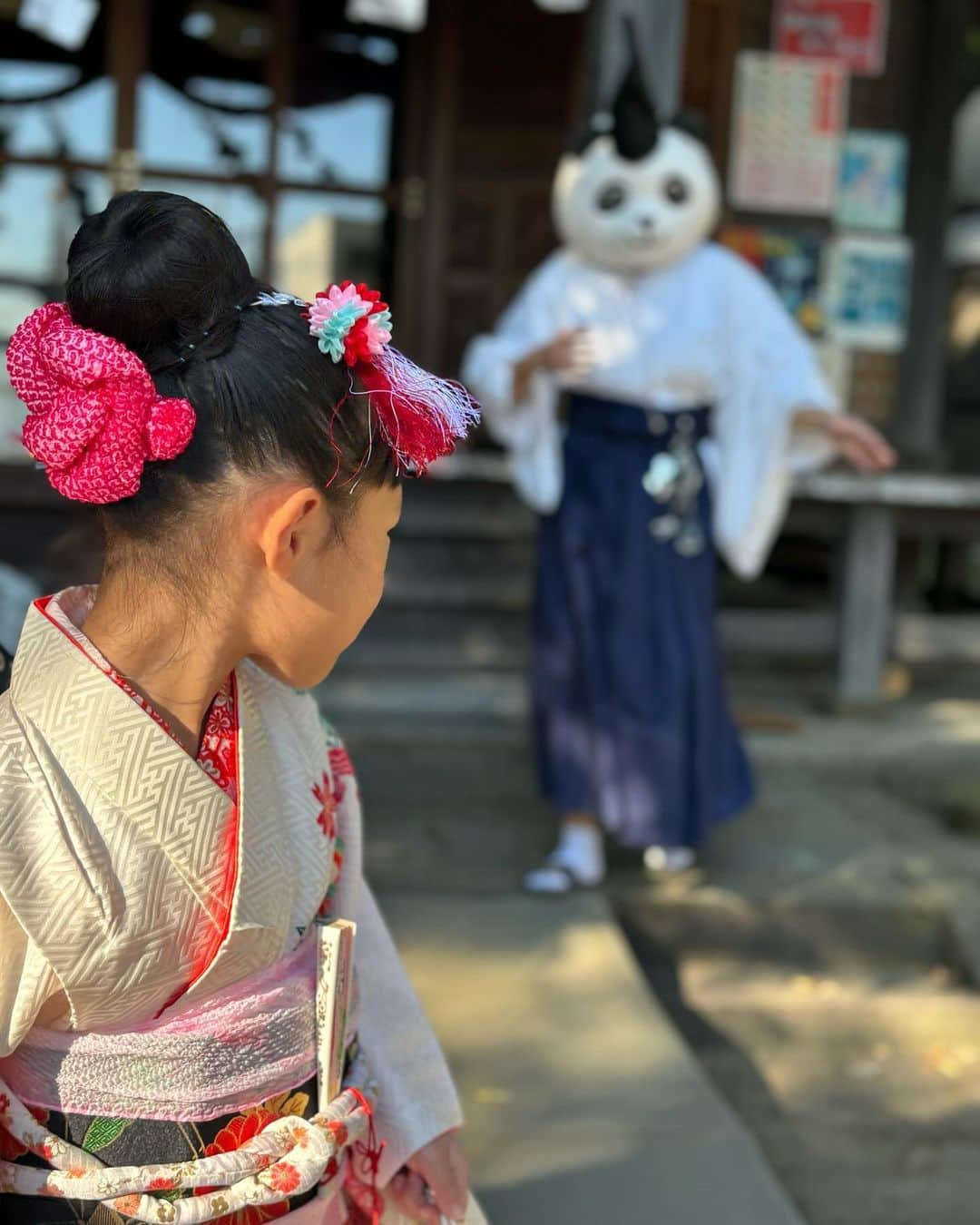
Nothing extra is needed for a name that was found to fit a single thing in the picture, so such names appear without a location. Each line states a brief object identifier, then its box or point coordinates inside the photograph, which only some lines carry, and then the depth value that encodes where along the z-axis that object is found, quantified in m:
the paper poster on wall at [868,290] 6.16
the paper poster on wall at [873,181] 6.12
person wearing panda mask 3.59
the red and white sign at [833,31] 5.93
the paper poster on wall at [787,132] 5.95
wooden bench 5.61
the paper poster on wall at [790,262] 6.05
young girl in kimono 1.16
